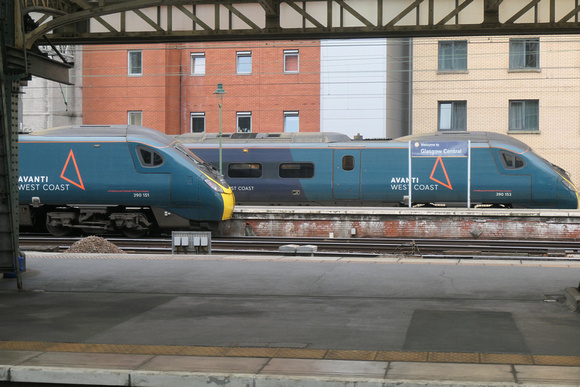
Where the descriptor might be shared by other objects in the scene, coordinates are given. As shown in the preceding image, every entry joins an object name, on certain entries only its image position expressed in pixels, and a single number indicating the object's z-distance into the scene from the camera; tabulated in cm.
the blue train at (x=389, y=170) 2577
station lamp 2751
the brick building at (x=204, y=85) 3716
